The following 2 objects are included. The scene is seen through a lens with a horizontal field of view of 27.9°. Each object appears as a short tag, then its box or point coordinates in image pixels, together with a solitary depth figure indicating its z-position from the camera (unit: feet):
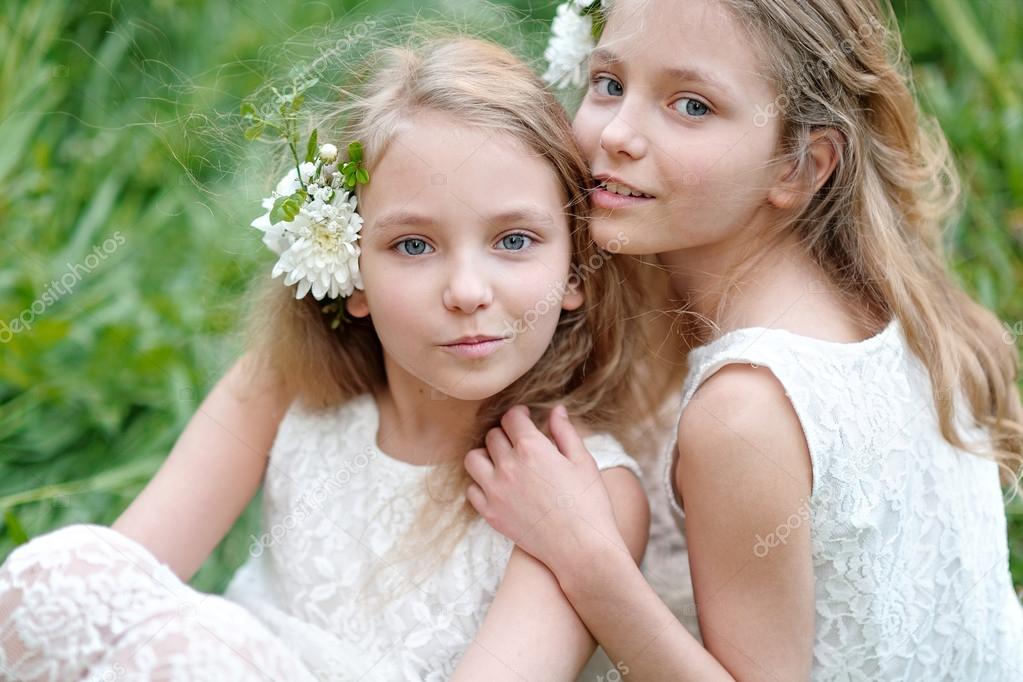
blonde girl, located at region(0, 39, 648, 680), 3.70
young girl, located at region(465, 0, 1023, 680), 3.69
